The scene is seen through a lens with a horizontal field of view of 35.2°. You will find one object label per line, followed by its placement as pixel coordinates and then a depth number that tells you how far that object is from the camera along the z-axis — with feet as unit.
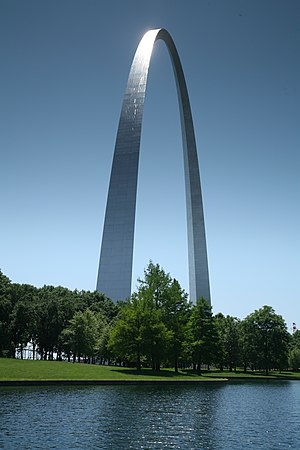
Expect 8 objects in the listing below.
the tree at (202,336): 168.75
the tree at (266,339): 216.95
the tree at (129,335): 137.39
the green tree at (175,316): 148.46
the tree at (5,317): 182.91
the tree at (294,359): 279.08
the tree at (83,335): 178.60
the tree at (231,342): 245.45
